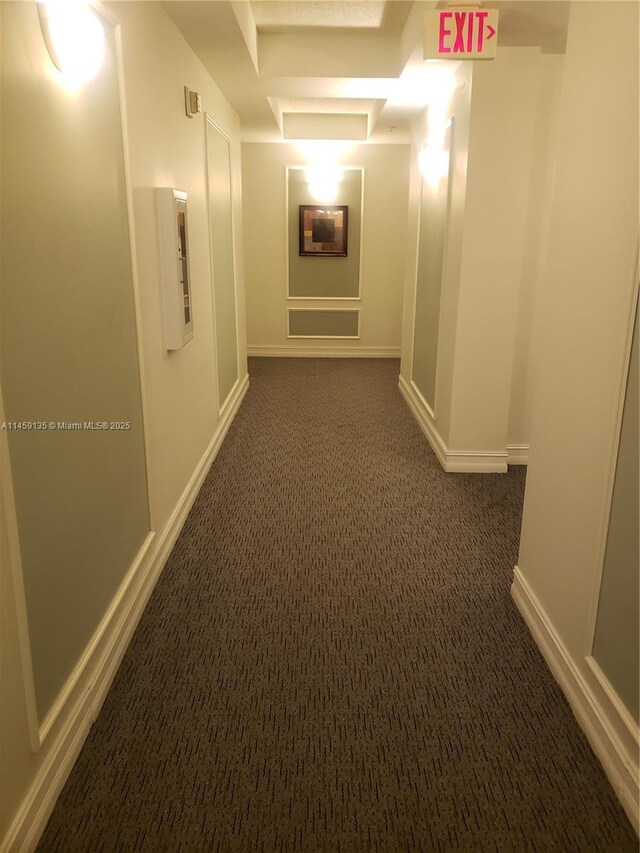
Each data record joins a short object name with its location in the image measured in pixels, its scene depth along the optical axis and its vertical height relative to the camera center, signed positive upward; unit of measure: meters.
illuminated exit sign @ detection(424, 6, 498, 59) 2.55 +0.88
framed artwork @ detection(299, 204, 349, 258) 7.42 +0.31
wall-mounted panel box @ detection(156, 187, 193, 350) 2.85 -0.01
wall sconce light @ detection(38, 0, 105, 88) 1.68 +0.59
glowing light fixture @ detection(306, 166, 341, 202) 7.32 +0.84
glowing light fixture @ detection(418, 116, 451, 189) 4.40 +0.74
